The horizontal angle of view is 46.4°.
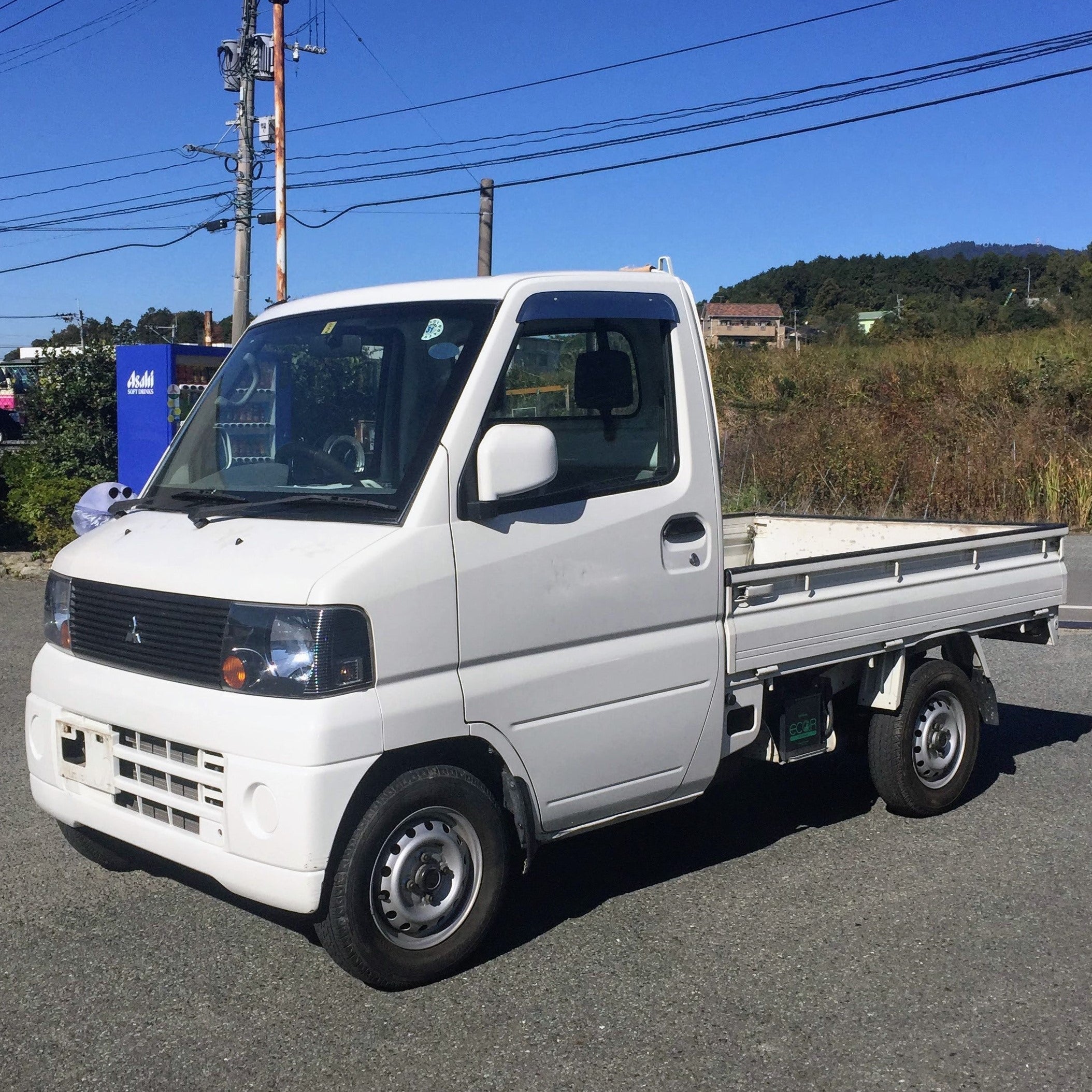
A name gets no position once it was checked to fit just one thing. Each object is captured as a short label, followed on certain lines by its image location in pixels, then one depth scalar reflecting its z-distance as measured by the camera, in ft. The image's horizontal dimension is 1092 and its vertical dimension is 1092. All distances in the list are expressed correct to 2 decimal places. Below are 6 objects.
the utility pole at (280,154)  76.59
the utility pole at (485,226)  63.72
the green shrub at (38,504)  45.75
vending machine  46.52
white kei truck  12.50
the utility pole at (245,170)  86.33
